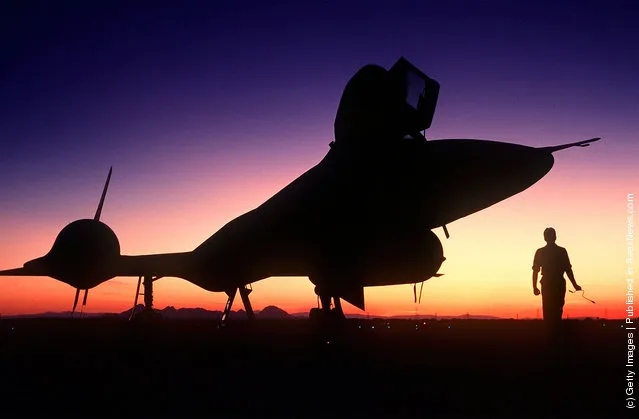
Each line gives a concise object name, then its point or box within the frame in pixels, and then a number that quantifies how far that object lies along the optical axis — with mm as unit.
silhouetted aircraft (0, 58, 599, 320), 10219
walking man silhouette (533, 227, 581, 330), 11422
